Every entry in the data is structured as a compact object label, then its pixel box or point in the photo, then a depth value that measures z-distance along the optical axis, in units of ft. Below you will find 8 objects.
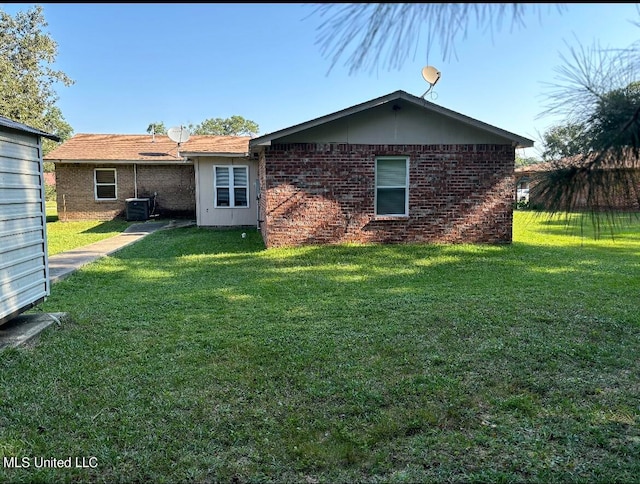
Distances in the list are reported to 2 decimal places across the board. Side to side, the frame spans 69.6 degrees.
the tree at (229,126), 231.30
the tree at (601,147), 6.08
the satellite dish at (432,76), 28.43
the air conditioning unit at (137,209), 58.44
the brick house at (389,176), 33.96
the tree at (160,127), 244.87
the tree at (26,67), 74.13
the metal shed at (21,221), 14.30
